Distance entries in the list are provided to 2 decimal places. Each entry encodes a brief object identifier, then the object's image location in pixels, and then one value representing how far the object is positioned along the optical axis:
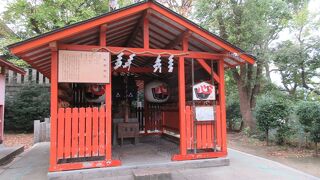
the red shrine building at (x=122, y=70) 6.18
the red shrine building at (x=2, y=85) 10.09
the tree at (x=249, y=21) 12.69
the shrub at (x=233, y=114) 17.67
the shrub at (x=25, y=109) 14.37
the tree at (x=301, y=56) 12.41
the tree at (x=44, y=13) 16.08
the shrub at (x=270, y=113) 10.84
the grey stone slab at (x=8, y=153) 7.95
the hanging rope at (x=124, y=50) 6.49
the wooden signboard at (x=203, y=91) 7.35
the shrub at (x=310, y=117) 9.06
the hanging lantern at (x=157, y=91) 9.85
